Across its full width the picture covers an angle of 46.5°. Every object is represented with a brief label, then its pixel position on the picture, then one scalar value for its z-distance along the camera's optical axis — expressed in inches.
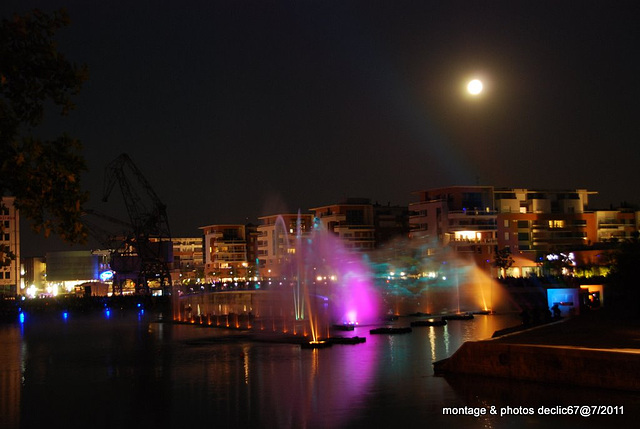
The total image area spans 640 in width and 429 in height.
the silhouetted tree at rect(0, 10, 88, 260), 492.4
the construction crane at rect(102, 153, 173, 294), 4576.8
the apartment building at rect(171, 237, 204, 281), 6581.7
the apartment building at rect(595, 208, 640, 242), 4015.8
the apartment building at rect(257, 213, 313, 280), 5447.8
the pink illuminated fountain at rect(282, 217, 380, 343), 2086.1
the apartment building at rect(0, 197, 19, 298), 4334.9
